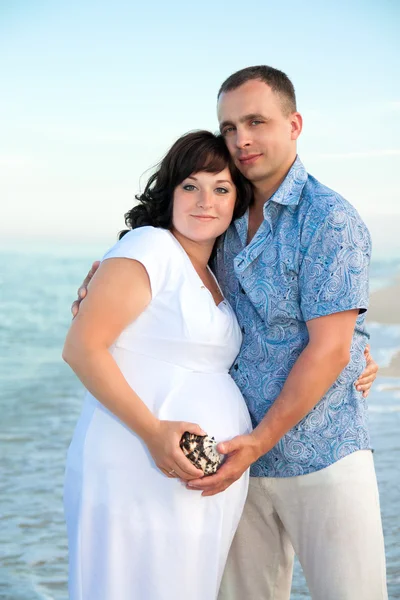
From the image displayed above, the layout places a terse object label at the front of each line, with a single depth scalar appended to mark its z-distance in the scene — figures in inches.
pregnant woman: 93.4
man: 97.3
